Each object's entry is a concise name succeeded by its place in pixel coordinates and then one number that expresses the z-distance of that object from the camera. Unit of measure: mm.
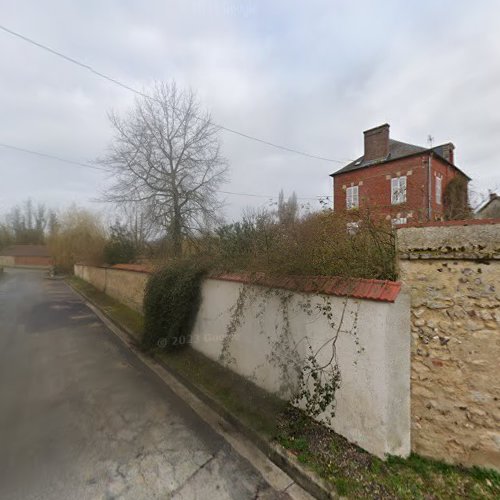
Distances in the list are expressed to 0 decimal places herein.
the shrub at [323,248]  3684
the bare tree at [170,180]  13523
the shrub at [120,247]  17267
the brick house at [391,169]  17625
